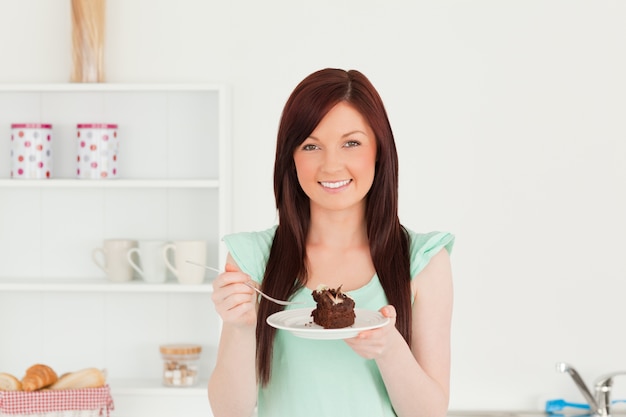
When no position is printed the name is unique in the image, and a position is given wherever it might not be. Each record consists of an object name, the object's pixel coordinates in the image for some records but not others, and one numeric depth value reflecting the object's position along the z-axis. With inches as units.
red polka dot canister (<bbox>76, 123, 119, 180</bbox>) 95.0
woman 51.9
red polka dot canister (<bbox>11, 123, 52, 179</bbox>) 94.9
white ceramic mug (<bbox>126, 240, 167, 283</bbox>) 95.0
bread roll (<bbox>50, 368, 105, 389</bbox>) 89.0
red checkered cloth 86.9
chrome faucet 95.2
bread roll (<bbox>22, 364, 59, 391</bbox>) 87.7
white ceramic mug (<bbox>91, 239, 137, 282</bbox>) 95.3
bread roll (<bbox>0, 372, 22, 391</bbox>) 88.0
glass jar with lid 95.3
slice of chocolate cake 48.2
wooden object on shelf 94.7
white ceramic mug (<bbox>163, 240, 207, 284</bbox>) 93.8
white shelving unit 99.0
